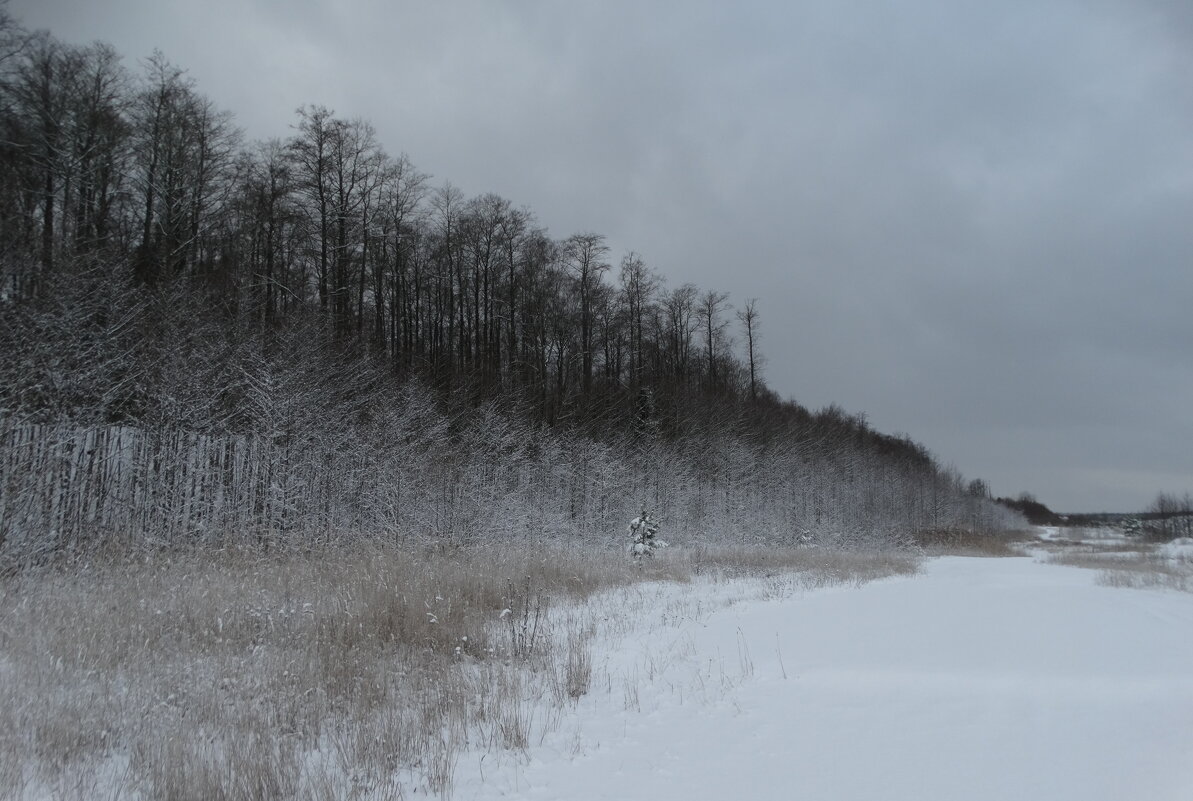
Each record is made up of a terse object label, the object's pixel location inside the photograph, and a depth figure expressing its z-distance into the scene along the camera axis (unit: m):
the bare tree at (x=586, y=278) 37.41
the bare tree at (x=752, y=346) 53.59
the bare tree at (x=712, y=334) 49.91
